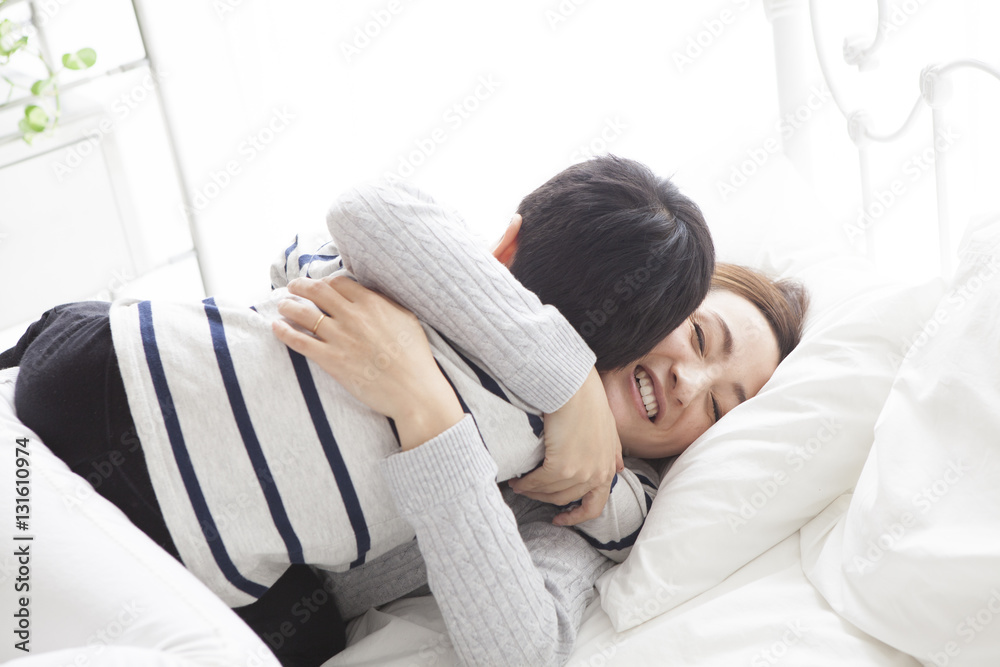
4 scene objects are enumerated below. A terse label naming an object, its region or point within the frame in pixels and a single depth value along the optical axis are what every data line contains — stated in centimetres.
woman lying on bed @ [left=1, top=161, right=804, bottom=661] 89
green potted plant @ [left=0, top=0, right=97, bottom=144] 188
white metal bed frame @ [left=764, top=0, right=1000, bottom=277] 124
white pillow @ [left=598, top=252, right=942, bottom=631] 104
